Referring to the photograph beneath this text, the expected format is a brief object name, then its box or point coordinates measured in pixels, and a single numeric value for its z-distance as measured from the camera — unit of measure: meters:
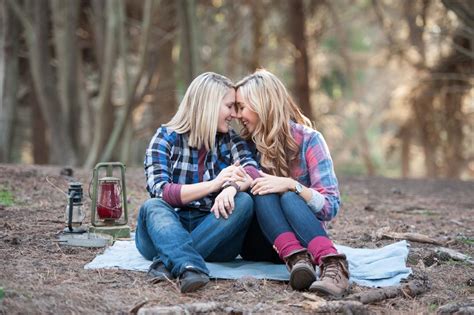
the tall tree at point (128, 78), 9.98
